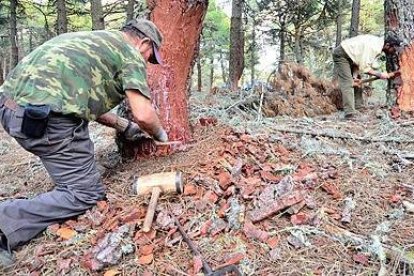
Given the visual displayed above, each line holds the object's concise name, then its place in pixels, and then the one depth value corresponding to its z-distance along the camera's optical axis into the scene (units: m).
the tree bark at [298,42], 12.27
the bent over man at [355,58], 5.80
